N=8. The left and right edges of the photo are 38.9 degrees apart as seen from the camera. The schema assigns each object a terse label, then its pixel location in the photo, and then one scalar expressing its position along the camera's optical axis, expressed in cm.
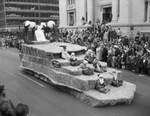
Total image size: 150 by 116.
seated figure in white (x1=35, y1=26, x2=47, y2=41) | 1675
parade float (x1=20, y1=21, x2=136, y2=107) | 921
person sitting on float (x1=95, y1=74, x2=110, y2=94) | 952
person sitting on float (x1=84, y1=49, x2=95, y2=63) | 1225
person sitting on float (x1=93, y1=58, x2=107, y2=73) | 1119
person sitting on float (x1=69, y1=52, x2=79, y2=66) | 1149
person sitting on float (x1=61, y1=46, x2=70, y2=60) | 1220
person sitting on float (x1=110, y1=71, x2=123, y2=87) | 1044
